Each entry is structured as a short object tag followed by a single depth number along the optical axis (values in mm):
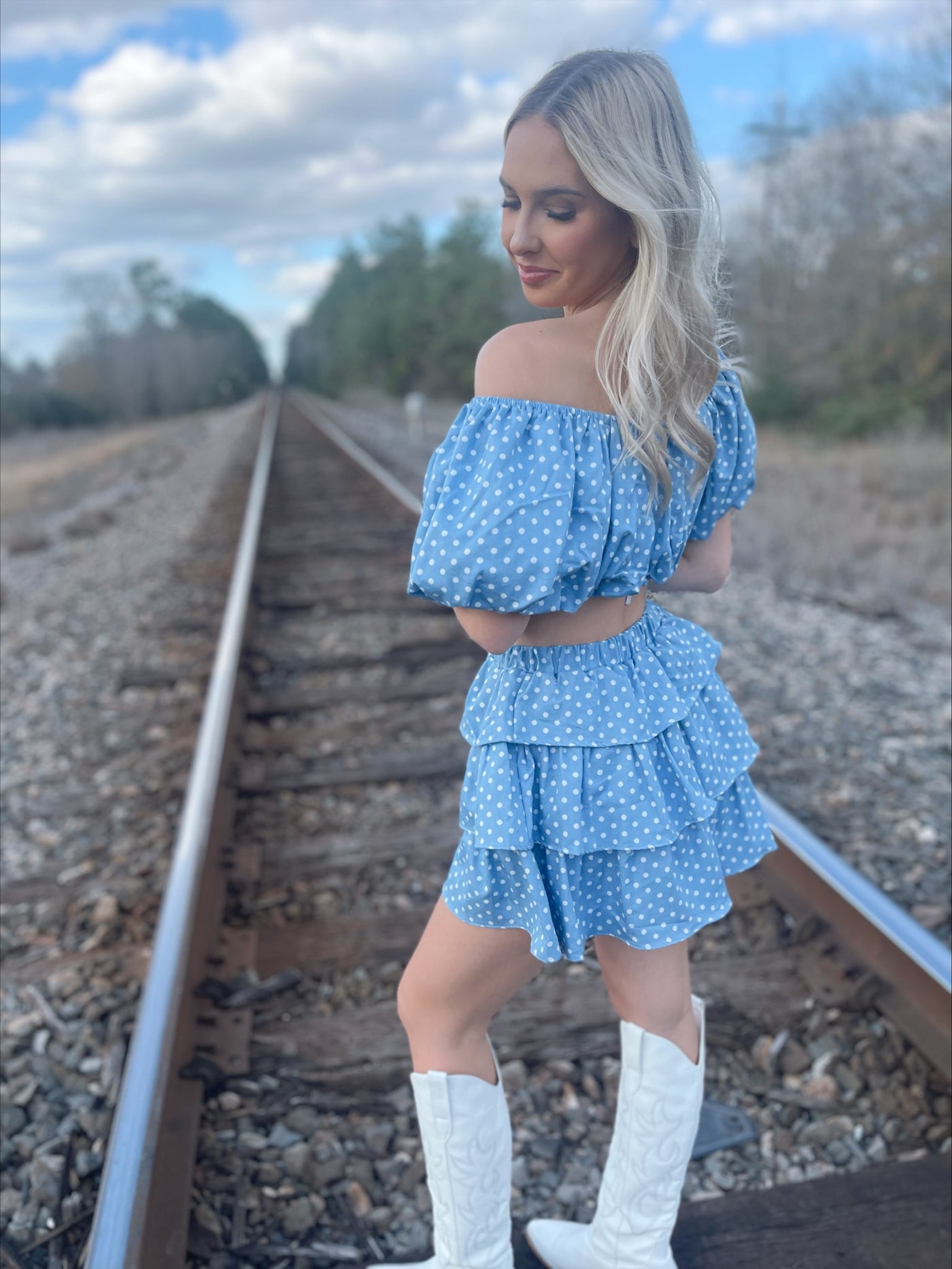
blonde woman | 1271
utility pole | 20312
